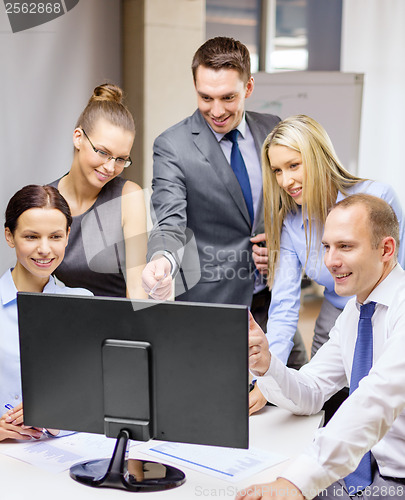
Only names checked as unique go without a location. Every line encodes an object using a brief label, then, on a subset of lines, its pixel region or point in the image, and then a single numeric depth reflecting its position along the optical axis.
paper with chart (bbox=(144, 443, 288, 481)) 2.77
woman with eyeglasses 3.65
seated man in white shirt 2.65
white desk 2.65
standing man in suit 3.75
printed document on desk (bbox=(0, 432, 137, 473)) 2.81
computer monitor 2.62
